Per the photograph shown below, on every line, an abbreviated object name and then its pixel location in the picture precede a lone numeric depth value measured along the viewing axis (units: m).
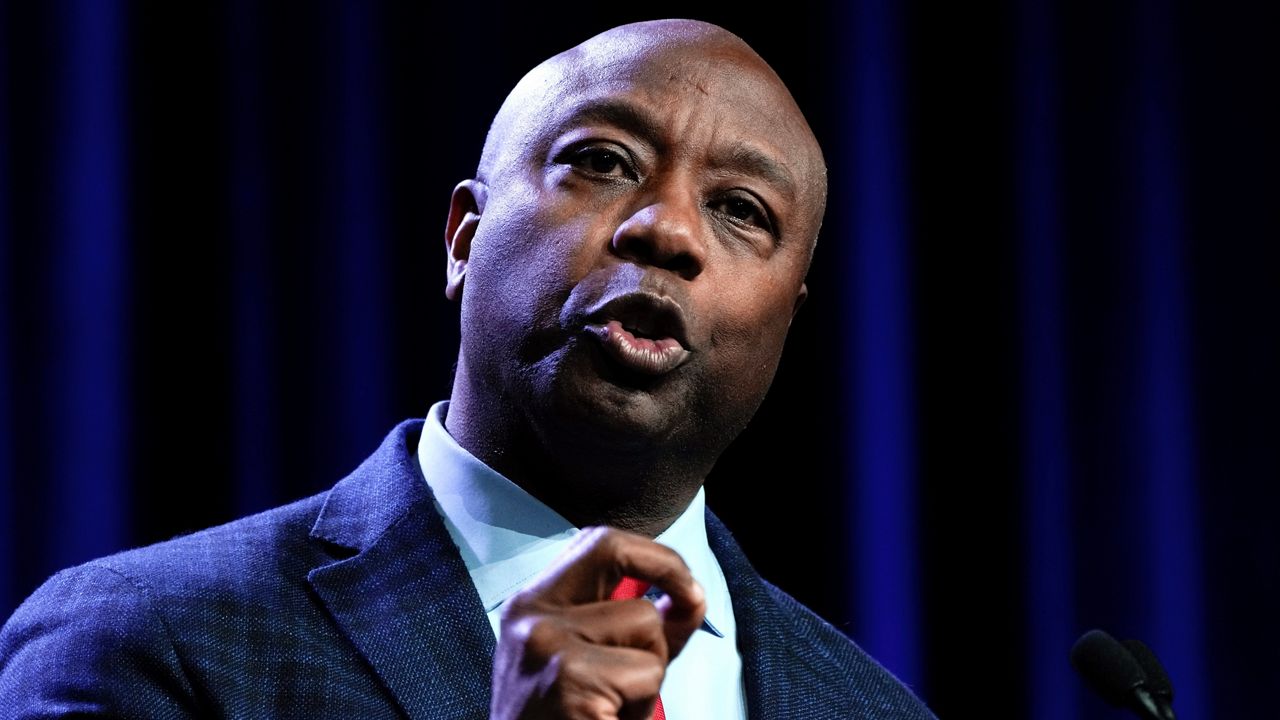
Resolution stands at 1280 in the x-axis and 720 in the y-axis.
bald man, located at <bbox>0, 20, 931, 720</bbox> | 2.93
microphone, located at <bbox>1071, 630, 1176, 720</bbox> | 2.93
